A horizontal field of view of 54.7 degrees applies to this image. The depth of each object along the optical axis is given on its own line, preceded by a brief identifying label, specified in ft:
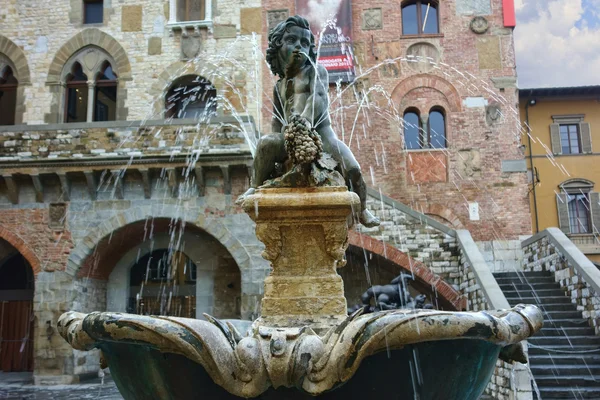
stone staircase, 30.57
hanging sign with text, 63.21
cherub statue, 14.73
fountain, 8.76
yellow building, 88.79
